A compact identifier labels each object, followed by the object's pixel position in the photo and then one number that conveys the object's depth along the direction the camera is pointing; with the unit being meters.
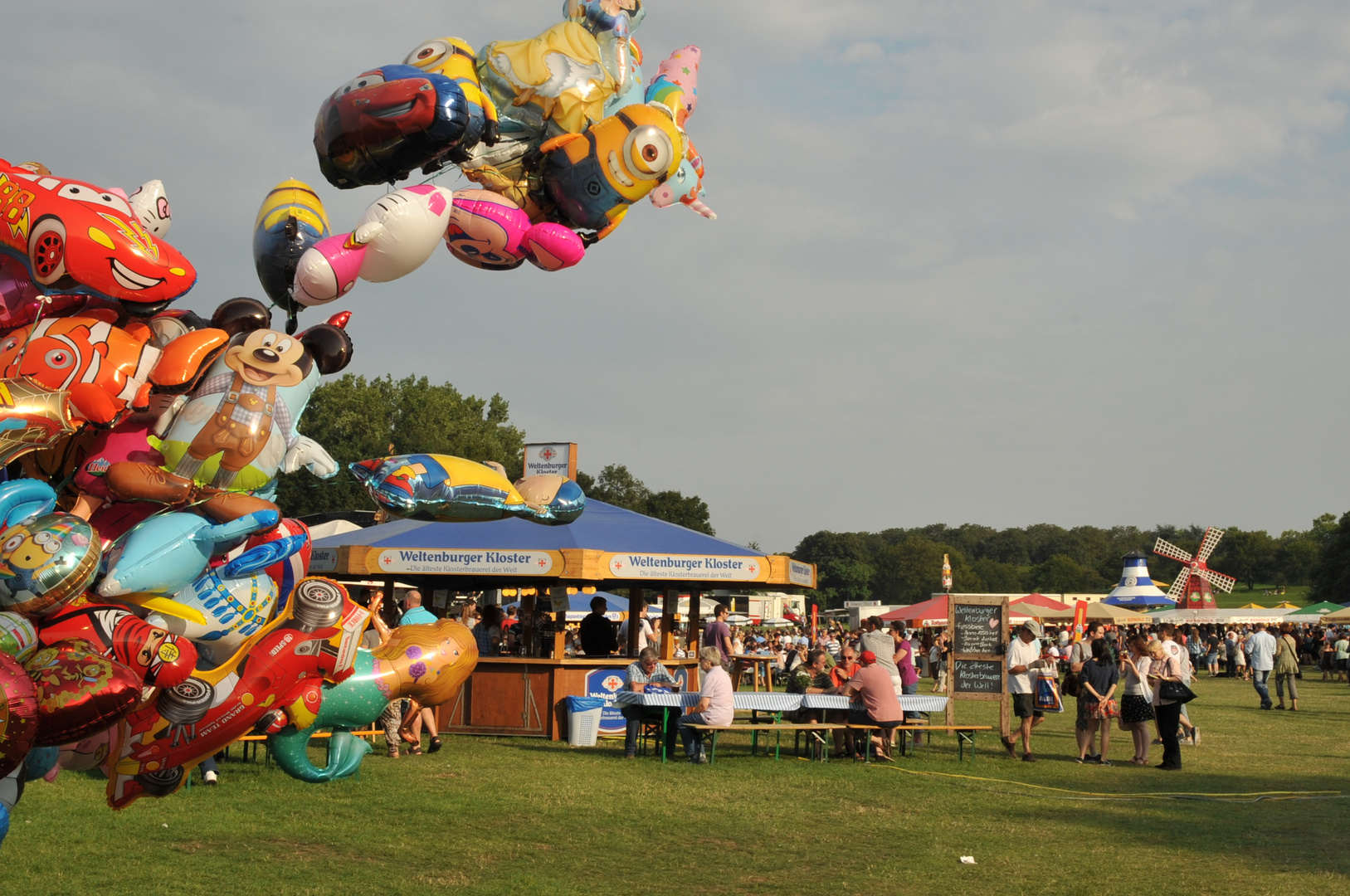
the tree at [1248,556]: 121.38
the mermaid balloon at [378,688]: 5.25
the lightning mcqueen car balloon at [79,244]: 4.30
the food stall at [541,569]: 14.65
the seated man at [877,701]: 13.30
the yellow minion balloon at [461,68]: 5.08
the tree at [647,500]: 80.44
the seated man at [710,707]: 12.90
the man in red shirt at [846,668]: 14.41
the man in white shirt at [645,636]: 17.02
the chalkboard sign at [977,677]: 14.81
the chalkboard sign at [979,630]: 14.94
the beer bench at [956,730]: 13.41
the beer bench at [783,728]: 12.84
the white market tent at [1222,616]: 46.66
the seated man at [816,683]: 14.00
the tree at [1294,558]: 117.12
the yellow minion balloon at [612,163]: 5.31
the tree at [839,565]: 121.44
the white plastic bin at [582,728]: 14.52
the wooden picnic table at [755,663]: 19.48
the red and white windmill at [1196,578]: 64.56
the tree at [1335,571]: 68.69
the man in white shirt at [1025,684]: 13.99
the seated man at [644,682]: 13.45
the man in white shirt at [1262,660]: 22.66
